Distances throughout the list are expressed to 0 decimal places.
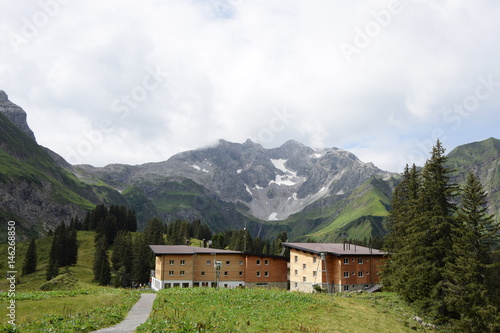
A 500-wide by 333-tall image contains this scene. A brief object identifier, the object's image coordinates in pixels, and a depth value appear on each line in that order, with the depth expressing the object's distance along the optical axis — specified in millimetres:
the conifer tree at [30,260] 113438
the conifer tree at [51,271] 101819
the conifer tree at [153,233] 120500
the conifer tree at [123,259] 101188
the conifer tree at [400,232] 46281
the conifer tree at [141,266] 97688
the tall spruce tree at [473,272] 34312
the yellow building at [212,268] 69688
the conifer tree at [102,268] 97275
